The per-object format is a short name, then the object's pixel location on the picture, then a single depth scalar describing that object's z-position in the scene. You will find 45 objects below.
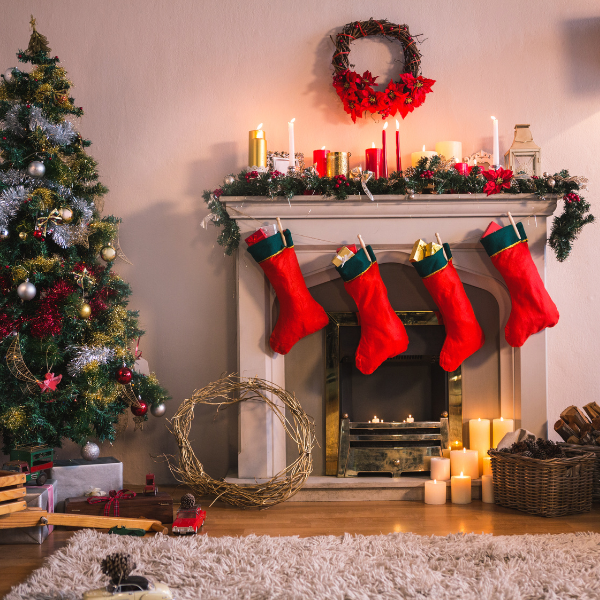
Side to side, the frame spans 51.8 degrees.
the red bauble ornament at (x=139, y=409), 2.87
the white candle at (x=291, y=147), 3.04
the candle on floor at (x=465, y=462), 2.90
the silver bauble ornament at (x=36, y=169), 2.65
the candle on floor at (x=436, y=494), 2.80
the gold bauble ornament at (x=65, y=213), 2.66
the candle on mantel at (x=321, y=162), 3.06
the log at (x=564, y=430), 2.95
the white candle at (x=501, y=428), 3.02
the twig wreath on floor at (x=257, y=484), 2.66
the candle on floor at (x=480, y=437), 3.05
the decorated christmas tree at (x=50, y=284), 2.63
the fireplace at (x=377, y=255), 2.94
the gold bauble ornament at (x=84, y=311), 2.69
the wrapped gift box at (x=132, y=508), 2.51
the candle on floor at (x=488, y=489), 2.79
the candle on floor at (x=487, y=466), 2.96
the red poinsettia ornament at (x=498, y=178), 2.90
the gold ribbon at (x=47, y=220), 2.65
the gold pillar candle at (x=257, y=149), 3.03
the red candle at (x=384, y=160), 3.03
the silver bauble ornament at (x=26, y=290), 2.55
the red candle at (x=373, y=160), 3.02
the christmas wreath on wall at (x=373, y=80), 3.16
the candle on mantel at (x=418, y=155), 3.05
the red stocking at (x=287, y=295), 2.87
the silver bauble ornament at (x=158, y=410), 2.94
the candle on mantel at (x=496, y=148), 3.00
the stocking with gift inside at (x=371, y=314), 2.89
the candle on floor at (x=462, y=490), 2.79
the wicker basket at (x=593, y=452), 2.71
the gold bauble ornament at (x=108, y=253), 2.84
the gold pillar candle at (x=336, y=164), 3.01
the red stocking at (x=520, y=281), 2.86
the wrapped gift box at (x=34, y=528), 2.30
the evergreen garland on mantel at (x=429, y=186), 2.88
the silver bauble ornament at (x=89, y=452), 2.75
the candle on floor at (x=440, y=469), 2.92
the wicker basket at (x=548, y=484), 2.57
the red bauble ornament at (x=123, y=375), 2.75
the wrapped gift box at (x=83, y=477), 2.64
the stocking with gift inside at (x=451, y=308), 2.88
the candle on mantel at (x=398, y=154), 3.03
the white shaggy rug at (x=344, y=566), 1.79
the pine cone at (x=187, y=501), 2.42
